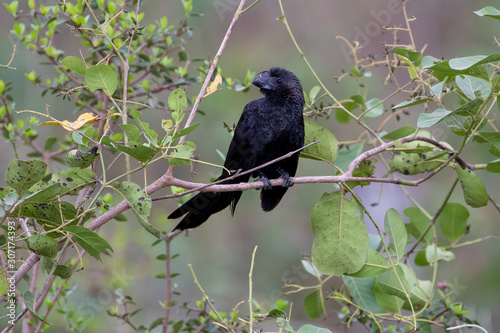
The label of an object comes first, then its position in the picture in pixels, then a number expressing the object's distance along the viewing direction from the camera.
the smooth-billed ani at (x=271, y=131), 8.59
